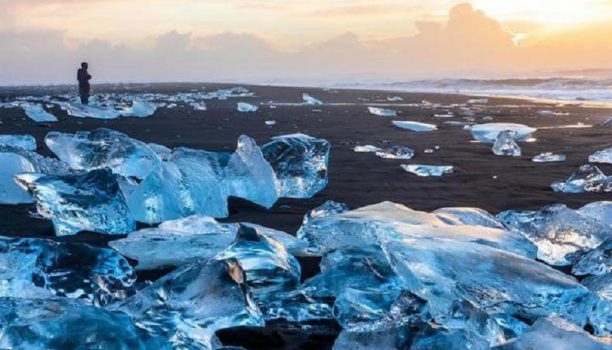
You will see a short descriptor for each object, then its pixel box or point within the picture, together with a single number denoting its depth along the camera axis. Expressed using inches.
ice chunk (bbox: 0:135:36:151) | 233.3
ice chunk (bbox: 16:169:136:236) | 122.9
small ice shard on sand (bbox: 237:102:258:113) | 568.1
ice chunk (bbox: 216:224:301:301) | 90.0
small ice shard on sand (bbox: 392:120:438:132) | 370.4
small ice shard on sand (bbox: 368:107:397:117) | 516.9
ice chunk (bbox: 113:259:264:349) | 73.9
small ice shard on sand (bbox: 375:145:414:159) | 246.2
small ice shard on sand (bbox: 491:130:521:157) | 256.2
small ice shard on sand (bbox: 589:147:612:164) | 237.5
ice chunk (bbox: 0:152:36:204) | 146.9
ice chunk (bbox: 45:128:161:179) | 165.9
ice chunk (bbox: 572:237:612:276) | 98.4
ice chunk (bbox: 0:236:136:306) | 84.4
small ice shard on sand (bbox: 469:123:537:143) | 311.8
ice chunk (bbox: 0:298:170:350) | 57.9
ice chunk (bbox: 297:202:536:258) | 97.7
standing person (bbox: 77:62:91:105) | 621.3
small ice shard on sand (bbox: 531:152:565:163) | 239.9
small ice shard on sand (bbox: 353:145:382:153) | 265.0
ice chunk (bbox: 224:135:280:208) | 156.2
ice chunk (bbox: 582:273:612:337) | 77.1
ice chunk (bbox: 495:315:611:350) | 60.2
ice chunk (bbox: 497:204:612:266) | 109.9
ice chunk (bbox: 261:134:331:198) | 168.1
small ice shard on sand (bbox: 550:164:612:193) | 173.9
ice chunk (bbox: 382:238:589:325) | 78.4
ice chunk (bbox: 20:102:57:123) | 425.1
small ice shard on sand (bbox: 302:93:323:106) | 710.5
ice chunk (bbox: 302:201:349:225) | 132.5
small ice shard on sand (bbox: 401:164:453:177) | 203.0
